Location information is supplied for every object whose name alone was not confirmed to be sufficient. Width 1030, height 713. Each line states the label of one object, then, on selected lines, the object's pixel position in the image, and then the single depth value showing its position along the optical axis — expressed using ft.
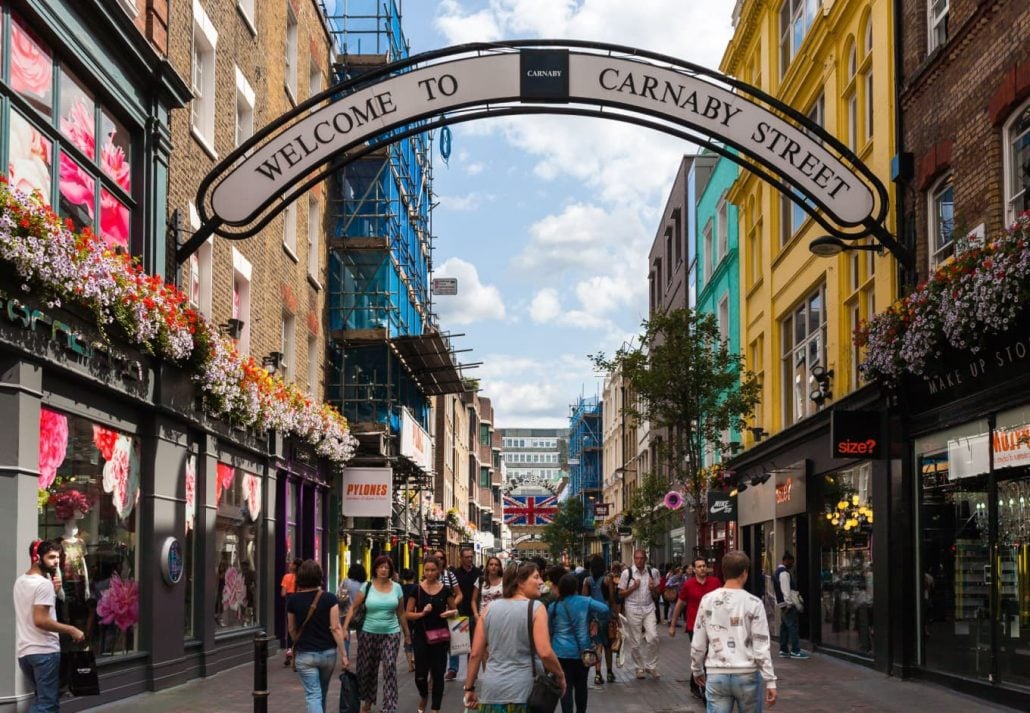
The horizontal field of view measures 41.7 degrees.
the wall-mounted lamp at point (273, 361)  79.46
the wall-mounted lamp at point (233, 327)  68.08
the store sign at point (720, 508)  102.17
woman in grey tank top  28.22
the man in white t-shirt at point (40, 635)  34.83
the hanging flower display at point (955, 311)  41.50
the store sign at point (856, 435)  61.31
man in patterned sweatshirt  29.91
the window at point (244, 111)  74.59
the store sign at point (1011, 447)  46.91
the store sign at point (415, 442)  118.73
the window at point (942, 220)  57.11
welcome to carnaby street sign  51.88
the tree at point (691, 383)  100.48
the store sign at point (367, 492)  99.86
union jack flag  418.51
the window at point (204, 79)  65.36
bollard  32.68
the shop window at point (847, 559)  68.28
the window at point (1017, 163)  47.96
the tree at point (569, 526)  362.12
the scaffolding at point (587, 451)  374.84
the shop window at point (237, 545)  67.36
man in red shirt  54.95
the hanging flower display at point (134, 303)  37.76
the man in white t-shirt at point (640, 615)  63.16
